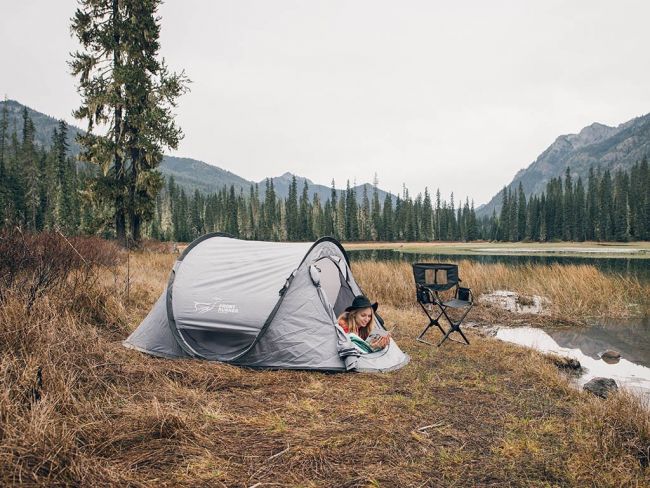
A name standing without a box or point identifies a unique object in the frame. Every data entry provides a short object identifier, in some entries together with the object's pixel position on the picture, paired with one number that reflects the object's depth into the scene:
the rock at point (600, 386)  6.00
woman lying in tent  6.34
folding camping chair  7.61
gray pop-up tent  5.67
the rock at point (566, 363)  7.67
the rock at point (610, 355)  8.63
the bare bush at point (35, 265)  5.37
